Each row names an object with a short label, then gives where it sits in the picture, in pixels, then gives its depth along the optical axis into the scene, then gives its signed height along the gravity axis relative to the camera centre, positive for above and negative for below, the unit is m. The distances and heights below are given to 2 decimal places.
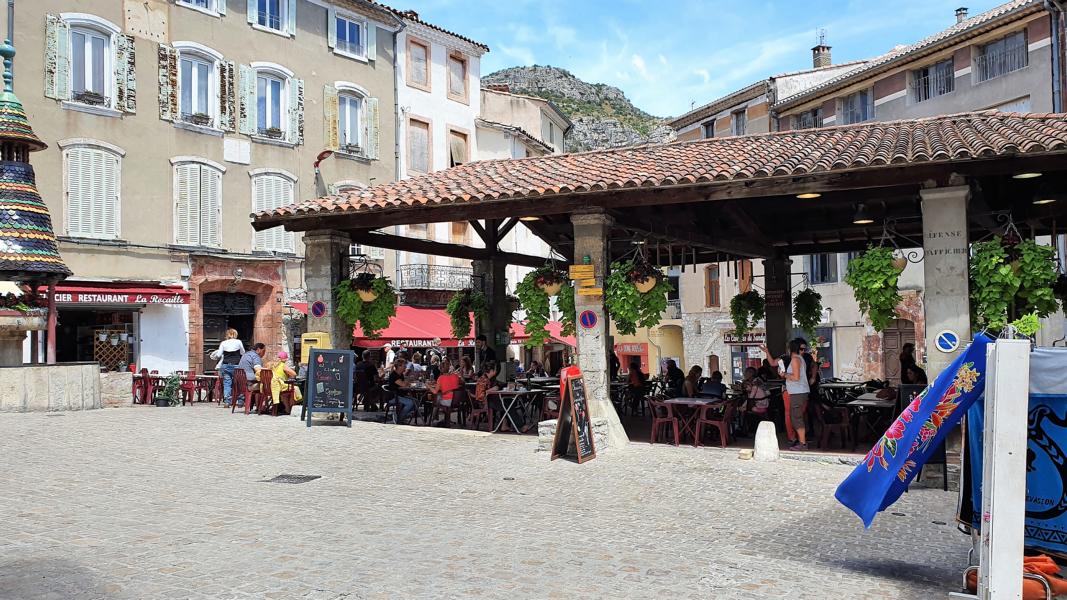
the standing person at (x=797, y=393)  10.54 -0.87
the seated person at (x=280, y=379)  13.39 -0.76
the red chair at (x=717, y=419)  10.79 -1.23
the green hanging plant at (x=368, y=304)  12.84 +0.39
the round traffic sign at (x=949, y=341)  8.92 -0.21
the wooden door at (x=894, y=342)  27.09 -0.66
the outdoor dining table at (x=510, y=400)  12.18 -1.06
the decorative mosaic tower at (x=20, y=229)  14.31 +1.79
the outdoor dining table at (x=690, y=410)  10.86 -1.13
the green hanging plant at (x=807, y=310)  16.91 +0.25
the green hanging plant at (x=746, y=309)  16.97 +0.29
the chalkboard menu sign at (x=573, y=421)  9.87 -1.10
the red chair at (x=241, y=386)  14.08 -0.96
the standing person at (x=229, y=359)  16.73 -0.57
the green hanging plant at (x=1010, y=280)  8.65 +0.41
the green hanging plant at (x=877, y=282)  9.39 +0.44
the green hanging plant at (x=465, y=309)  16.53 +0.37
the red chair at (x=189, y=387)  17.28 -1.12
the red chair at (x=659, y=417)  11.01 -1.21
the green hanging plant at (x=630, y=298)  10.73 +0.34
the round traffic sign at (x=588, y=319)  10.86 +0.09
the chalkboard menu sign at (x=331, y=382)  12.10 -0.74
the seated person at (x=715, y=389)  12.00 -0.92
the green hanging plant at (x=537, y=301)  11.50 +0.35
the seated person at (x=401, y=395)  13.30 -1.04
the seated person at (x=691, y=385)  12.30 -0.88
